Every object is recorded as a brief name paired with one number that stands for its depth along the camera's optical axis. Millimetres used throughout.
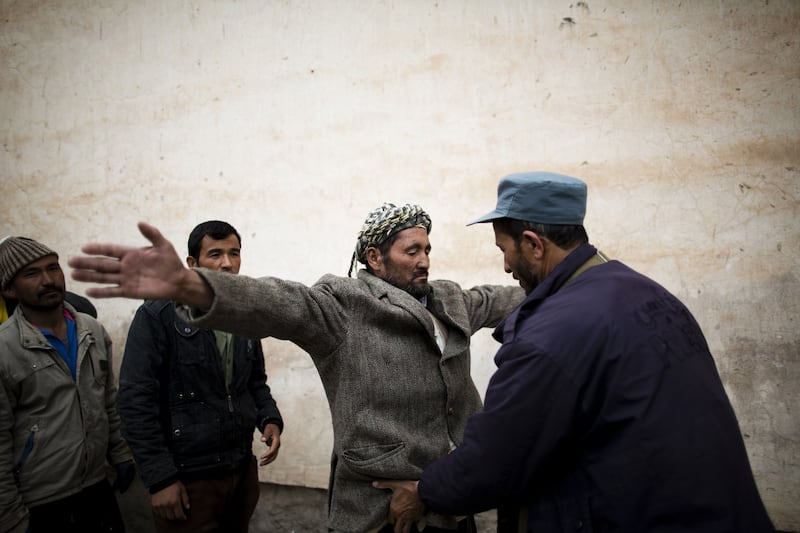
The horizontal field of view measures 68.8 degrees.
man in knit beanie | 2680
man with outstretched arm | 2043
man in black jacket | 2615
